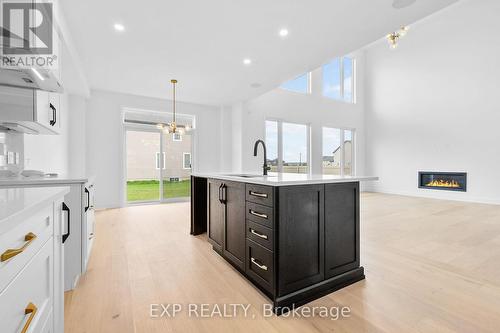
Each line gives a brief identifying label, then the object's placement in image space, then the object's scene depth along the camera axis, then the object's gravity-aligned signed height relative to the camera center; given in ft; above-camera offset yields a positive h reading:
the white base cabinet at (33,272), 2.03 -1.18
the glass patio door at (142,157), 19.59 +0.85
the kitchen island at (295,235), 5.35 -1.77
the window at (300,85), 24.29 +8.73
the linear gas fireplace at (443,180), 20.57 -1.39
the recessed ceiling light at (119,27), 9.64 +5.89
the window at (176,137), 20.97 +2.71
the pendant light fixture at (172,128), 16.52 +2.76
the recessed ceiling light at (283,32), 10.25 +6.02
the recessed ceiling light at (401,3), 8.22 +5.87
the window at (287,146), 23.44 +2.10
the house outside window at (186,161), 21.52 +0.52
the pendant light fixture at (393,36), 16.47 +9.31
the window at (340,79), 27.22 +10.50
